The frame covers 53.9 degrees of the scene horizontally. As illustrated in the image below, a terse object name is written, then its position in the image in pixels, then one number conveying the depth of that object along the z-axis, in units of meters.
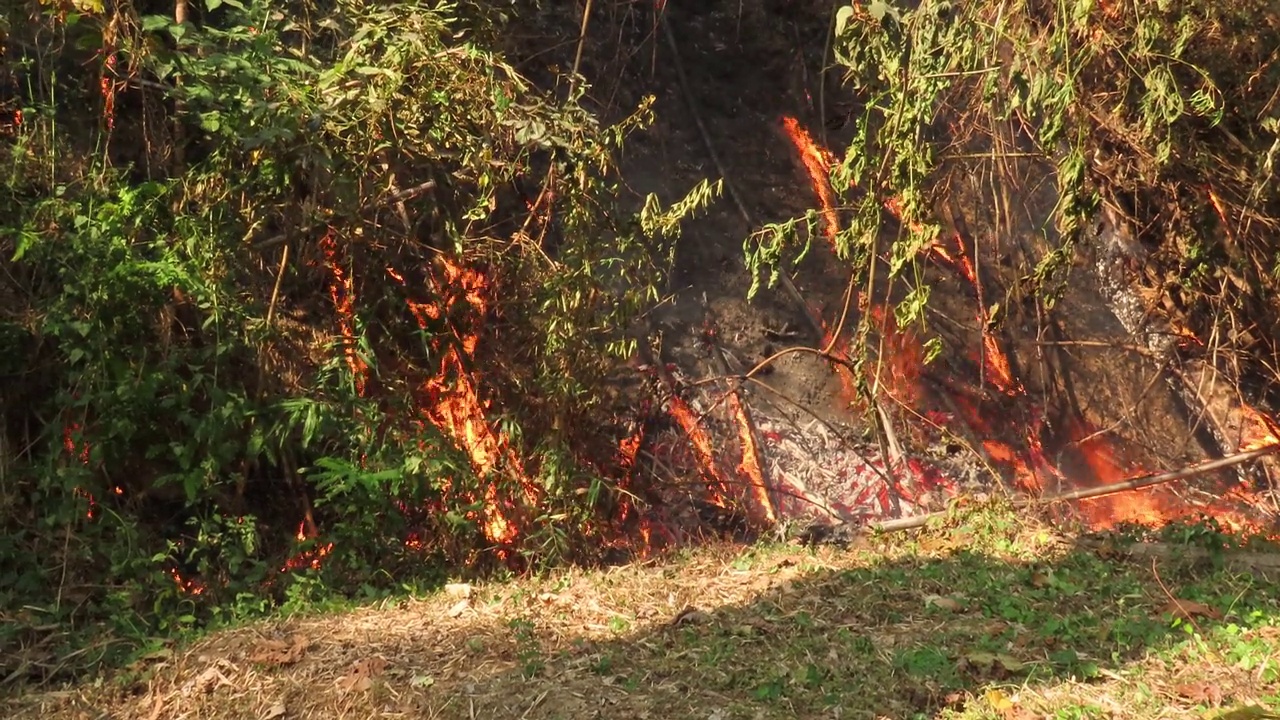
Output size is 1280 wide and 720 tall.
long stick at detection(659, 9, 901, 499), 8.40
